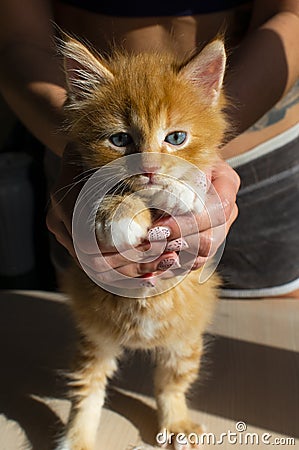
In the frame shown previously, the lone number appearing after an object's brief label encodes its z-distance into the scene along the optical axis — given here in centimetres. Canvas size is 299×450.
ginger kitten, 70
